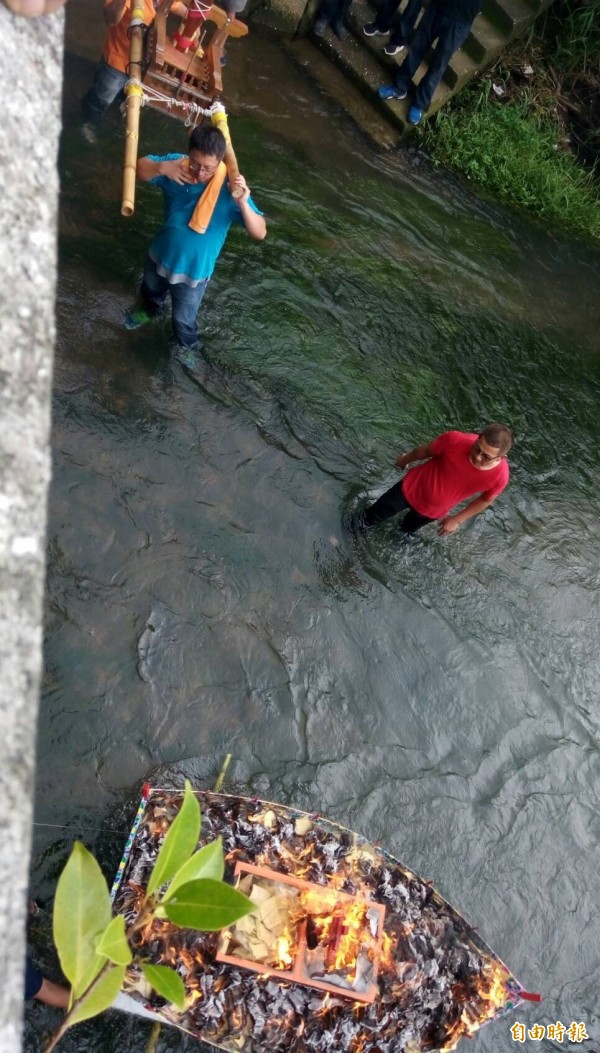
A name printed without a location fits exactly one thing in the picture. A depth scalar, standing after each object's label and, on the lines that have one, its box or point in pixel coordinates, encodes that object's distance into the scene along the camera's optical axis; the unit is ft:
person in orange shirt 14.87
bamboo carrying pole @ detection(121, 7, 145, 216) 10.59
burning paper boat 10.62
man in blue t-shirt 11.76
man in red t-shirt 13.30
